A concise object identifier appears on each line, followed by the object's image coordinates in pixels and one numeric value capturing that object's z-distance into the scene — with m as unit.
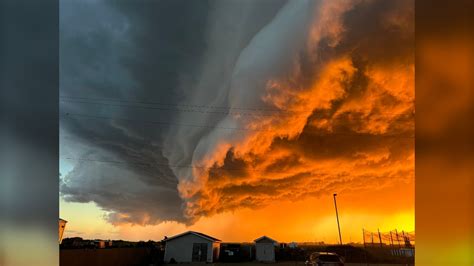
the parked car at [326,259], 10.38
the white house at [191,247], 17.05
